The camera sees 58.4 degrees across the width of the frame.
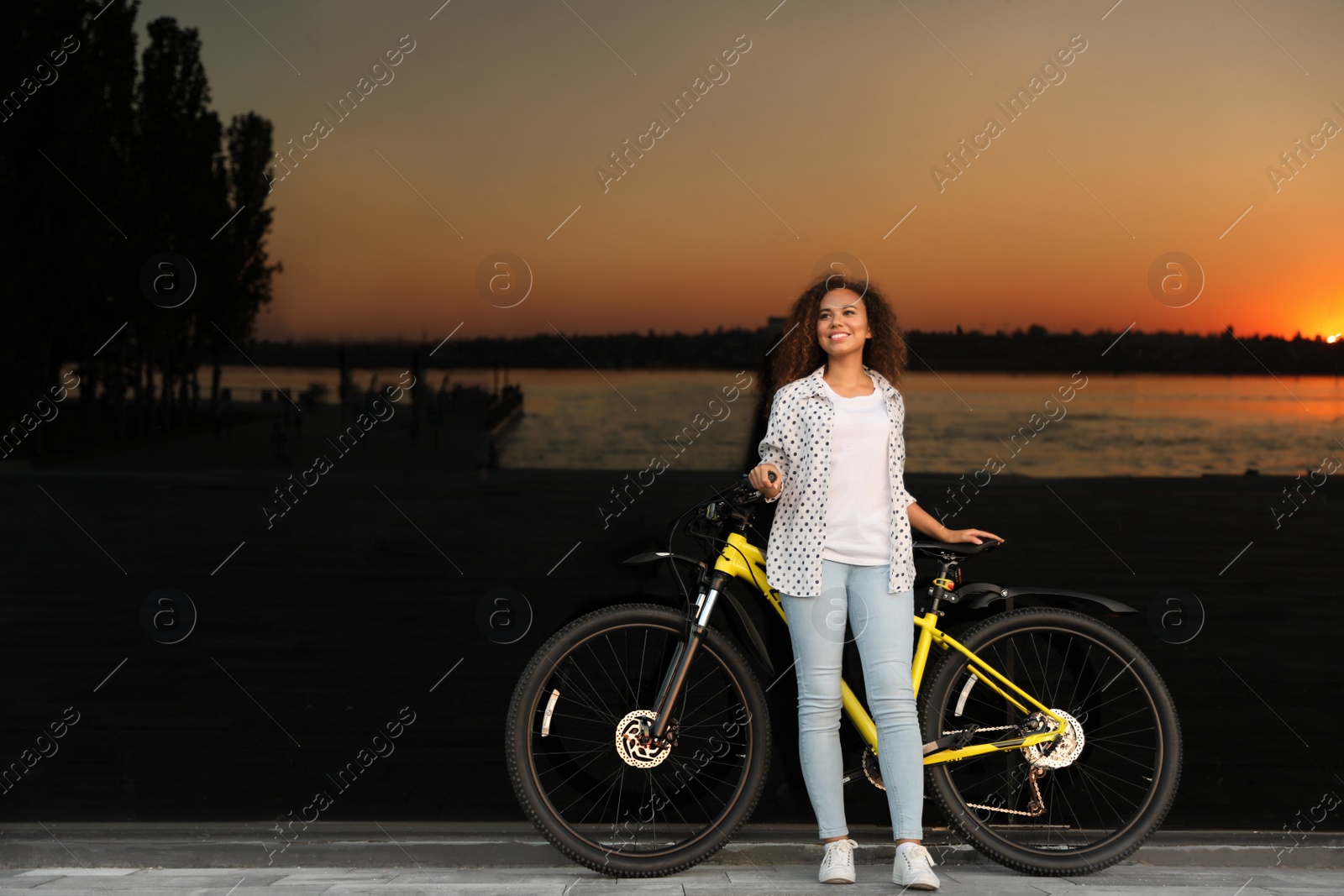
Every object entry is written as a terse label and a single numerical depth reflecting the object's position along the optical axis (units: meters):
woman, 2.83
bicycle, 2.84
